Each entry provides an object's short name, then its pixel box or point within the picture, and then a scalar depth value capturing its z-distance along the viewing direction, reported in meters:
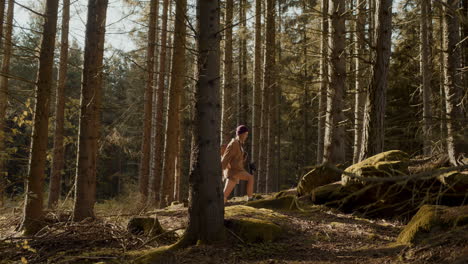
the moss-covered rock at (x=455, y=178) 5.87
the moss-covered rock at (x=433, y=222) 4.39
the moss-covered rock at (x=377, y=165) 6.43
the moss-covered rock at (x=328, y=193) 6.82
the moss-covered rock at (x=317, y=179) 7.97
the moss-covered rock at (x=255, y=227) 5.17
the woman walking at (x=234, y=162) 7.61
